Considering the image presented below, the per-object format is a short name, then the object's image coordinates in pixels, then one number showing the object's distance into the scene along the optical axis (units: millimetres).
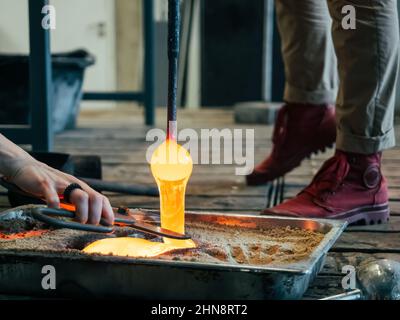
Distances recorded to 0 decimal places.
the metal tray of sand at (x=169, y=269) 1583
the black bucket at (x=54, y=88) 3508
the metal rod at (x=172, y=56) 1679
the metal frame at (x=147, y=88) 4298
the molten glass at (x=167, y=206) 1753
